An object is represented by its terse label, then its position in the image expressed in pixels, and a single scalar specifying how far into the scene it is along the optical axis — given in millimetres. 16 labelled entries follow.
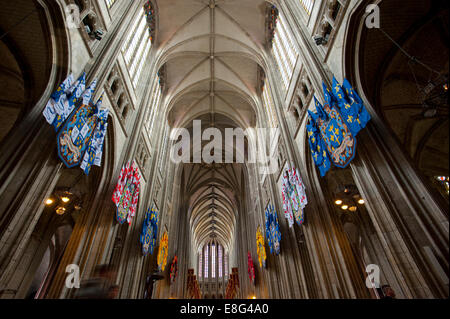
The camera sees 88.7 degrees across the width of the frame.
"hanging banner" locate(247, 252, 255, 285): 16878
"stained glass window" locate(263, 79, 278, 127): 13088
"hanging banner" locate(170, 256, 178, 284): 15976
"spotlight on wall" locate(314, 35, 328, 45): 6953
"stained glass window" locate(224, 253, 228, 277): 39862
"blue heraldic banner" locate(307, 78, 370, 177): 5125
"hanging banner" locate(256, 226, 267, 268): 13266
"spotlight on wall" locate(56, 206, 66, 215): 9486
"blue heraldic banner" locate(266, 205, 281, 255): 10578
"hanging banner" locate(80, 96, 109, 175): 6059
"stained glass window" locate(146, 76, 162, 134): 12889
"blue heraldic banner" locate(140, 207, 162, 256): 9956
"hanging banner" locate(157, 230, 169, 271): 12484
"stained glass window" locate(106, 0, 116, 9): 7995
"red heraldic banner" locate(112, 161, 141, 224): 7871
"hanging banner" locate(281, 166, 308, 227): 8250
